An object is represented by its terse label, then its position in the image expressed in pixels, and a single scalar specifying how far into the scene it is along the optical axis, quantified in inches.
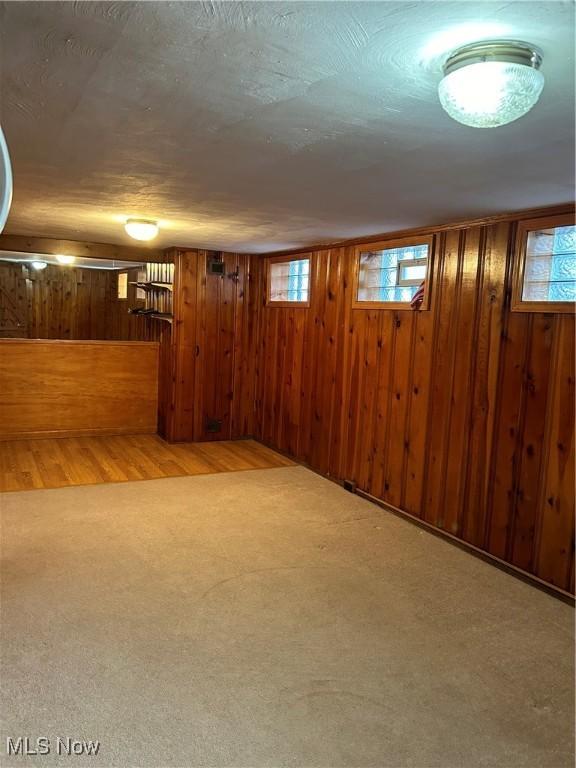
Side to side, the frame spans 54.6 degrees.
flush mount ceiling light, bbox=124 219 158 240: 148.5
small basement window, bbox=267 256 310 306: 208.4
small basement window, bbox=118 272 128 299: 343.6
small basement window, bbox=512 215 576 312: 113.1
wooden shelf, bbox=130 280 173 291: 225.7
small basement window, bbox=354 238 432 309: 151.9
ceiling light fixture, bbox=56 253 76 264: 307.2
